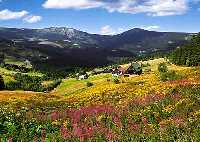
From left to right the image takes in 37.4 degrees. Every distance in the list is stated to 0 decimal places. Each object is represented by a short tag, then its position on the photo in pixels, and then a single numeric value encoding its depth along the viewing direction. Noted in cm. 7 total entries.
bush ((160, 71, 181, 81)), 4482
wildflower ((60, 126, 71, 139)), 1360
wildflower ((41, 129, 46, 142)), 1405
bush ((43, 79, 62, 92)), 11472
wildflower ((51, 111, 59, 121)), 1848
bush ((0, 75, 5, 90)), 8597
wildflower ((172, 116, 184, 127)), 1304
